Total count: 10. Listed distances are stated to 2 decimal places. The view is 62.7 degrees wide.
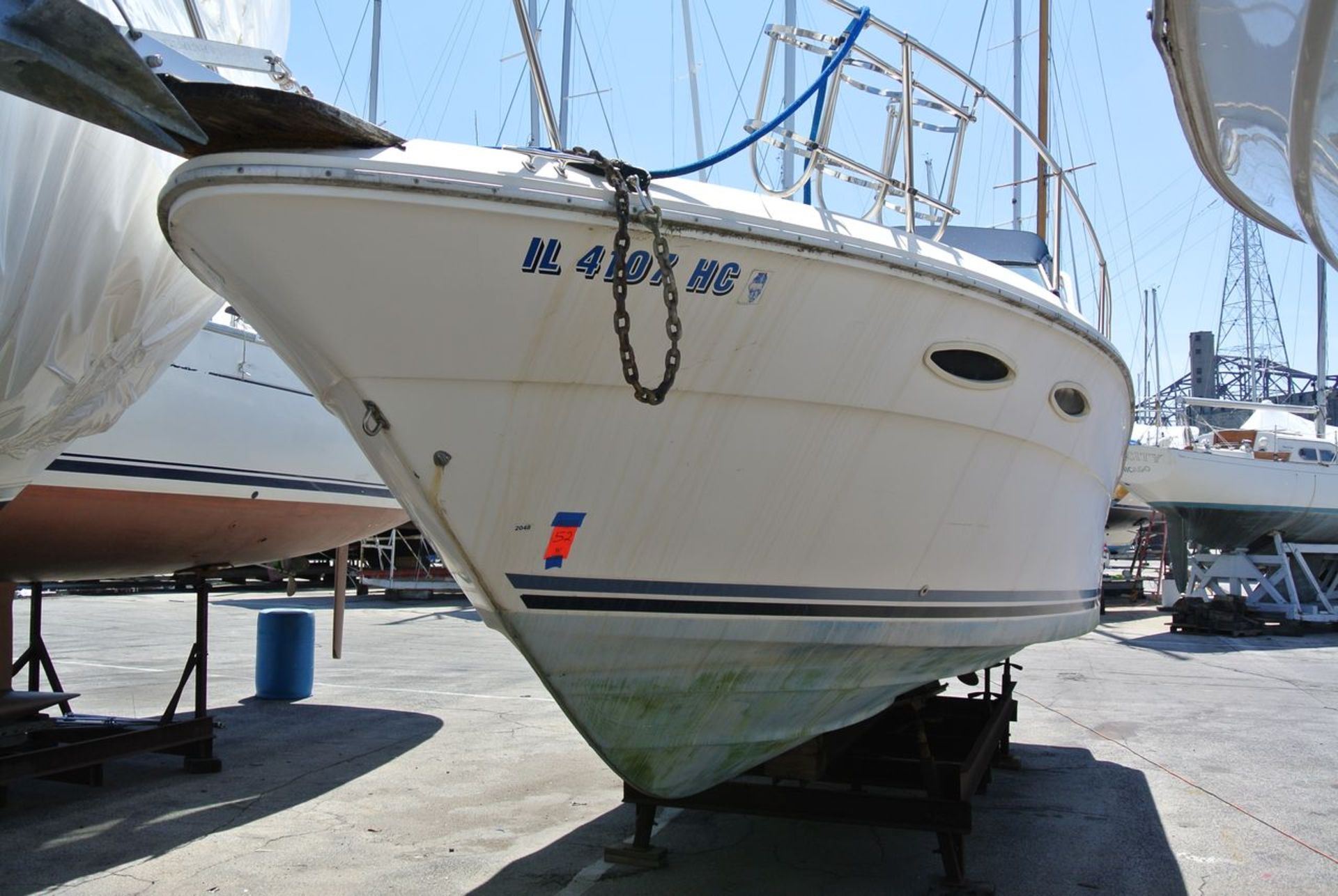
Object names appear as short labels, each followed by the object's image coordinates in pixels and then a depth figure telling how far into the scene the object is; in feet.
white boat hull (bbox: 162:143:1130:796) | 12.00
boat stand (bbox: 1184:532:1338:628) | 61.05
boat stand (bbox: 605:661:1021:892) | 15.53
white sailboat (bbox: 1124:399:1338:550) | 64.39
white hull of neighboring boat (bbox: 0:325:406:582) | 23.12
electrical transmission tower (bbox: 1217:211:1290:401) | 164.69
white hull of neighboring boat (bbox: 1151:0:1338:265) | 7.82
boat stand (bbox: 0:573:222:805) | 19.45
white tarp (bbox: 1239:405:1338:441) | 77.10
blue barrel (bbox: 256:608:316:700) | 31.55
